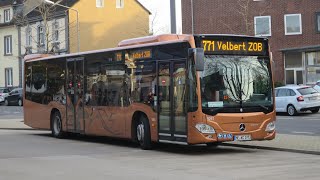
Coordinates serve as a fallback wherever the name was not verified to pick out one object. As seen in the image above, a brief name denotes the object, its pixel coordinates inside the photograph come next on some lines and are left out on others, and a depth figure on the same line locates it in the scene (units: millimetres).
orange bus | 13406
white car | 27531
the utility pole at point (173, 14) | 18016
